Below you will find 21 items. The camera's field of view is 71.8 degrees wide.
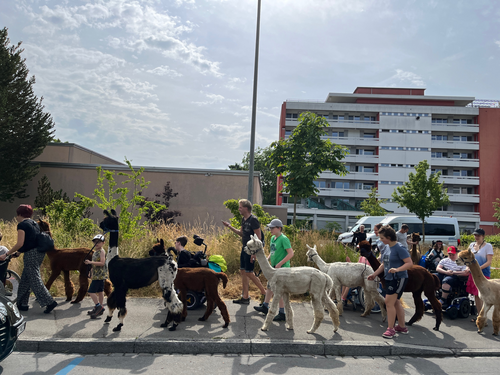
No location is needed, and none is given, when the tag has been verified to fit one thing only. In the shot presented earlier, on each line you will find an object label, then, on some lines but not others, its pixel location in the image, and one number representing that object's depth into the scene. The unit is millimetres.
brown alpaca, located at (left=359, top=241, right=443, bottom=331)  5805
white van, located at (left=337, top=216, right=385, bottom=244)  22203
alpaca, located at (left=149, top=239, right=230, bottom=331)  5545
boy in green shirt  5981
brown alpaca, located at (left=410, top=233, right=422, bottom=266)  8625
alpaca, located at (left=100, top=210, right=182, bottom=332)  5184
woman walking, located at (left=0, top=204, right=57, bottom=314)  5863
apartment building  53091
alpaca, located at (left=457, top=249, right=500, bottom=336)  5777
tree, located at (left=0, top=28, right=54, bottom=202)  19828
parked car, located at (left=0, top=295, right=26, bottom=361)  3838
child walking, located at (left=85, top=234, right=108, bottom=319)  5902
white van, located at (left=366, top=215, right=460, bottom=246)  21672
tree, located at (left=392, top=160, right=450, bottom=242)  28308
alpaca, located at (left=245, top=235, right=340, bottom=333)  5332
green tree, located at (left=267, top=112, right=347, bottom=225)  15602
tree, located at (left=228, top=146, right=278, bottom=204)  63156
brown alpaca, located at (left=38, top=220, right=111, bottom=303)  6512
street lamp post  12166
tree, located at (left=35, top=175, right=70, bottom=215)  19889
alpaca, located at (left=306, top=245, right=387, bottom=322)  6211
